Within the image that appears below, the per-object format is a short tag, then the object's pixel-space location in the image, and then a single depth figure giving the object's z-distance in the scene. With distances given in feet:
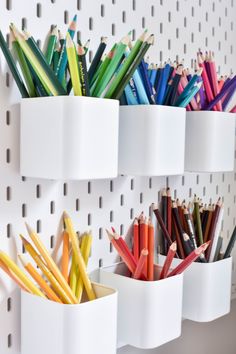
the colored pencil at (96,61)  2.87
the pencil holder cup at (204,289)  3.48
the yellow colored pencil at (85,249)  3.03
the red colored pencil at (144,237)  3.22
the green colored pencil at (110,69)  2.82
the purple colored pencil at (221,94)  3.31
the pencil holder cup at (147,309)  3.13
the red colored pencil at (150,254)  3.21
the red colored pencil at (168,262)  3.11
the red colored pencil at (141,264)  3.03
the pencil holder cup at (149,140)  3.07
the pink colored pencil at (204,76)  3.35
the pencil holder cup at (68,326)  2.82
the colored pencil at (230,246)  3.59
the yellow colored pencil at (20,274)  2.83
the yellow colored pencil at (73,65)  2.71
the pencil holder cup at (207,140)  3.39
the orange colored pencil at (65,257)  3.01
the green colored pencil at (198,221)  3.53
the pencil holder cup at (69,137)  2.76
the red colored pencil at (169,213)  3.50
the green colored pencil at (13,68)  2.78
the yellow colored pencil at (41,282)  2.86
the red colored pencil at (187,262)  3.14
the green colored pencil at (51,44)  2.91
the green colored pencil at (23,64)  2.81
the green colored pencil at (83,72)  2.75
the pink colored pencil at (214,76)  3.34
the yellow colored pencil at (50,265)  2.88
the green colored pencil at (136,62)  2.84
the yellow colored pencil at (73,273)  3.02
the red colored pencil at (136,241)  3.25
